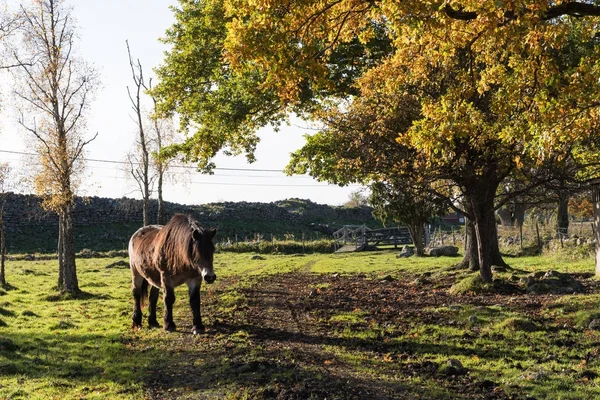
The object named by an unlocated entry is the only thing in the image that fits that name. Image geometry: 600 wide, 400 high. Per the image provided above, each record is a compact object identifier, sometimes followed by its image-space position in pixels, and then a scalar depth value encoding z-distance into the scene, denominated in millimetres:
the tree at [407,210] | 33062
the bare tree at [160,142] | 32406
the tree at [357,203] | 78544
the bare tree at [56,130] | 17969
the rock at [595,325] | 9262
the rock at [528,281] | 14609
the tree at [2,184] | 21725
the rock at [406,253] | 35181
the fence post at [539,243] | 29106
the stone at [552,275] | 15075
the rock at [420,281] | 17531
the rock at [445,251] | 33344
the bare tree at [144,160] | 28714
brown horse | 9879
